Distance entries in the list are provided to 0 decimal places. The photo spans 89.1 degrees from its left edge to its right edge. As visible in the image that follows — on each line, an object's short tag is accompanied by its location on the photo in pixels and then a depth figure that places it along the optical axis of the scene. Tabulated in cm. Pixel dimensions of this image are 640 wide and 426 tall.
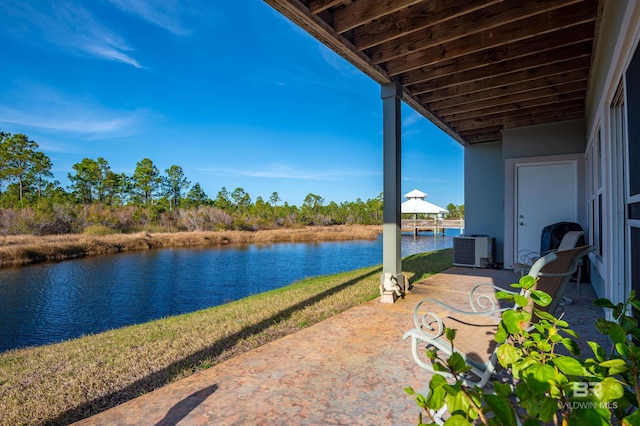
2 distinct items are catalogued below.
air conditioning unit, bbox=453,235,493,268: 666
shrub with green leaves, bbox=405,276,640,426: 57
